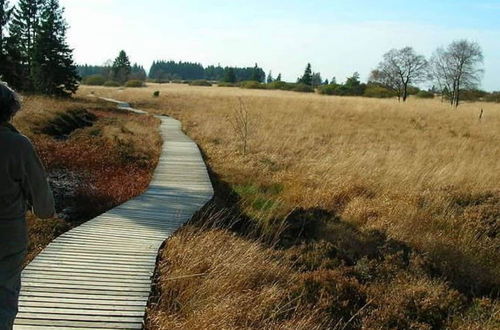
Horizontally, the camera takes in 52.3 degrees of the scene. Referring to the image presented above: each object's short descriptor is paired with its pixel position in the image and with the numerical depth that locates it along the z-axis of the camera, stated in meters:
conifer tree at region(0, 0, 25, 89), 32.09
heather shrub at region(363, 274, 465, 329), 6.18
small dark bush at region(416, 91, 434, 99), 67.84
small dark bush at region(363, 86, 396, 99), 64.02
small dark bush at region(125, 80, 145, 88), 79.88
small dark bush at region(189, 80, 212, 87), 95.31
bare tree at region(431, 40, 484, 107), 49.12
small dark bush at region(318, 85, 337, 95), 71.47
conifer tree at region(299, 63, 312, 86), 99.69
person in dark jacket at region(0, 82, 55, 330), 2.70
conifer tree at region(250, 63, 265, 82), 113.79
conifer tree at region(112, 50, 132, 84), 99.95
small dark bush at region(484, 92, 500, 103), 60.49
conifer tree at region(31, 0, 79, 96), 39.00
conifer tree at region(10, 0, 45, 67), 44.19
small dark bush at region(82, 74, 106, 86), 89.25
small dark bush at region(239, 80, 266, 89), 83.56
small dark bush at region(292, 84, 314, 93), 78.81
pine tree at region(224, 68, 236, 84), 109.00
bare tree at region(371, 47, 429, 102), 57.53
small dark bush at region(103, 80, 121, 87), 84.86
